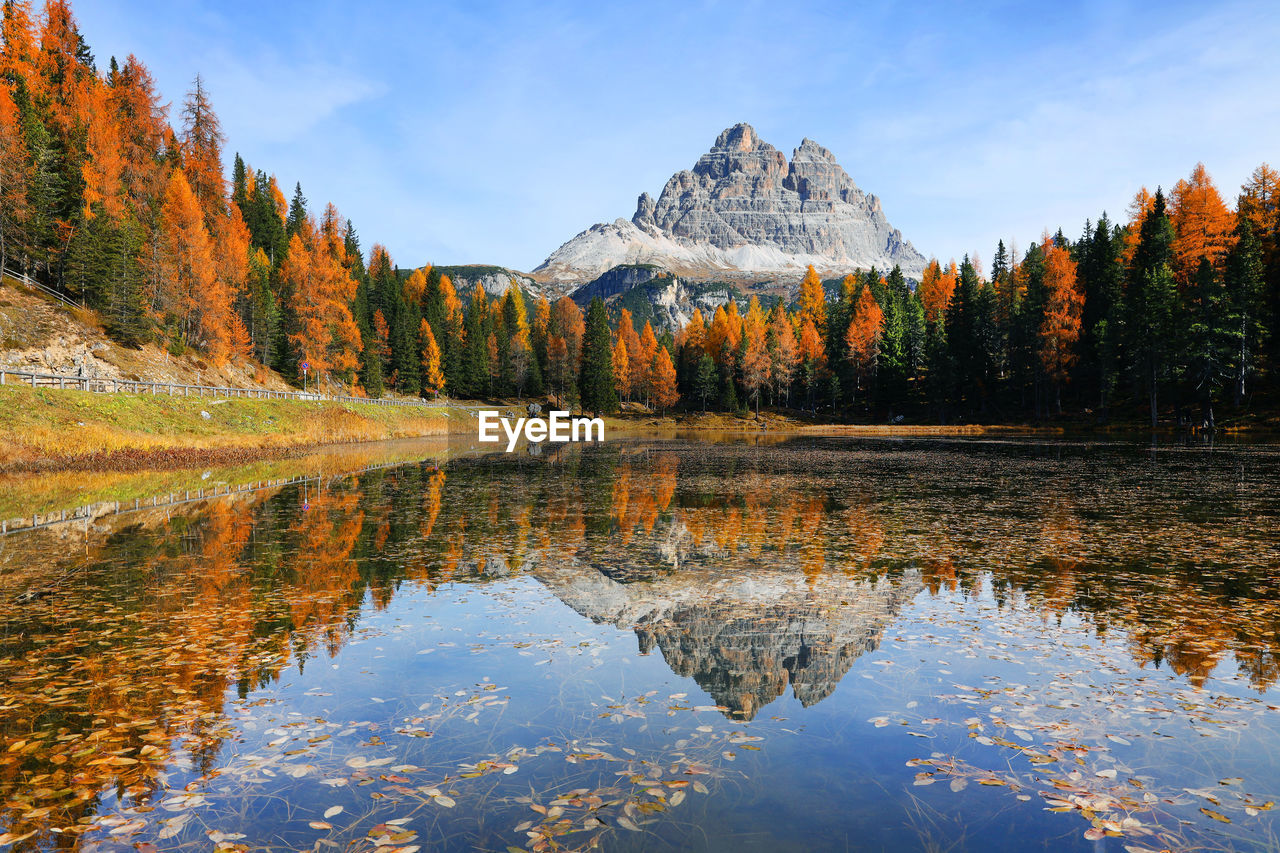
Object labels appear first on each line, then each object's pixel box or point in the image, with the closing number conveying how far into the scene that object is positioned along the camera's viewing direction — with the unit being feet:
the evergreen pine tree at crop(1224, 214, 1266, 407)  180.14
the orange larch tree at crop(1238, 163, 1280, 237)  204.54
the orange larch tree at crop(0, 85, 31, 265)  162.30
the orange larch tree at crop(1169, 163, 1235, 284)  205.77
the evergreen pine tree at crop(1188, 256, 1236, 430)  183.42
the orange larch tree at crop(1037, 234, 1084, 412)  240.94
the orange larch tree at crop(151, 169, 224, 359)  187.83
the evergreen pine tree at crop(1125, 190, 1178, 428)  196.85
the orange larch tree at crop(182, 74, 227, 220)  234.58
